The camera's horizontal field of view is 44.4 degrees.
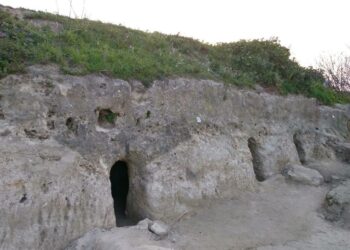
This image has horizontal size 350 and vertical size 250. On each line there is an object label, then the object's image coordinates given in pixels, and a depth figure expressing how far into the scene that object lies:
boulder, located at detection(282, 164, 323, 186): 13.10
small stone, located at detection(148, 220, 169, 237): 8.70
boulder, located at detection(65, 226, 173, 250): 7.69
